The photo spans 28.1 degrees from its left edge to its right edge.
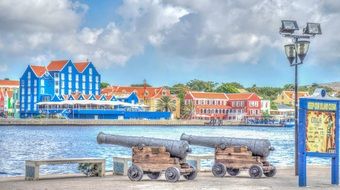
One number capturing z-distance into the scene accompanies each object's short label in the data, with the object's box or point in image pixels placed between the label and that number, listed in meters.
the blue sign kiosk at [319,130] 17.02
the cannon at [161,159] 18.06
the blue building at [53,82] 164.12
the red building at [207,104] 179.62
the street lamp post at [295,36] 21.53
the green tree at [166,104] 182.38
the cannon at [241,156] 19.52
